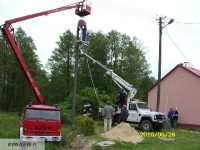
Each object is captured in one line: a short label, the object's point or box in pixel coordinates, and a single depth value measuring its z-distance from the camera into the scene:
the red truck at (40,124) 12.43
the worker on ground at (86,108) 17.25
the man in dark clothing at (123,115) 18.12
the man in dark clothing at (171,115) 22.11
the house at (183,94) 22.98
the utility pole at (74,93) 17.89
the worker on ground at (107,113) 15.50
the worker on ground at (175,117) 21.68
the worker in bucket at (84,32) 19.09
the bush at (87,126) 14.11
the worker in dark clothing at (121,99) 19.52
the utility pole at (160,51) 22.45
